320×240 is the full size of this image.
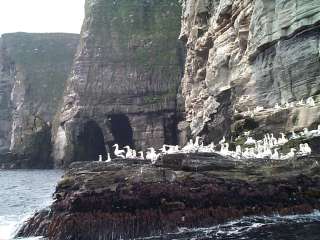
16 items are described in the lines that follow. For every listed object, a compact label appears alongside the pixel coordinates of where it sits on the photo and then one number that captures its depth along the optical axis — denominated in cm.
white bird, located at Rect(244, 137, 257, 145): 4034
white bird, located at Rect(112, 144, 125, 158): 4287
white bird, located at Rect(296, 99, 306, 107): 3962
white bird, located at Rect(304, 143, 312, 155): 3219
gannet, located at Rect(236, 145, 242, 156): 3545
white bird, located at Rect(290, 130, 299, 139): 3561
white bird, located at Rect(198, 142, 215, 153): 4084
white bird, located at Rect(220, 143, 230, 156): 3516
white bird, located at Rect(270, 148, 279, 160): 3338
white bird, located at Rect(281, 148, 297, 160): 3200
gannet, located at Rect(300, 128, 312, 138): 3462
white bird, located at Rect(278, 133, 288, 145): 3589
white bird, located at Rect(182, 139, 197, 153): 3997
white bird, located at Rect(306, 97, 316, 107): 3836
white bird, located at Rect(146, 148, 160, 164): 3566
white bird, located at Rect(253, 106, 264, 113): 4699
